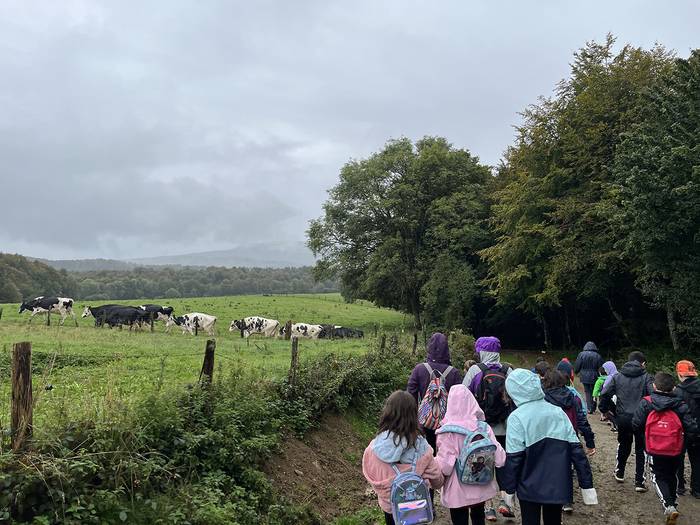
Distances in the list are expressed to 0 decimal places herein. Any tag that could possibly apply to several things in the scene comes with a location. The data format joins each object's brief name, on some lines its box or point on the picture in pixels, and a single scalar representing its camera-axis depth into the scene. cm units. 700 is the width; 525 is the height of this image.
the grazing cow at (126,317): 2714
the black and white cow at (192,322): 2942
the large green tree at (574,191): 2439
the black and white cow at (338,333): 3061
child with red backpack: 675
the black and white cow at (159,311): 3114
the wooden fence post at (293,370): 980
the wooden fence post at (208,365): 750
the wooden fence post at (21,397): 497
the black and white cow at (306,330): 3050
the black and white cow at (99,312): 2728
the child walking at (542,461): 515
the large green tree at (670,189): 1670
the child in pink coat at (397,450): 489
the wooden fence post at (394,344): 1615
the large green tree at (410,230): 3428
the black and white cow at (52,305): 2842
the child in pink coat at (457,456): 516
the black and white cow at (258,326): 2941
